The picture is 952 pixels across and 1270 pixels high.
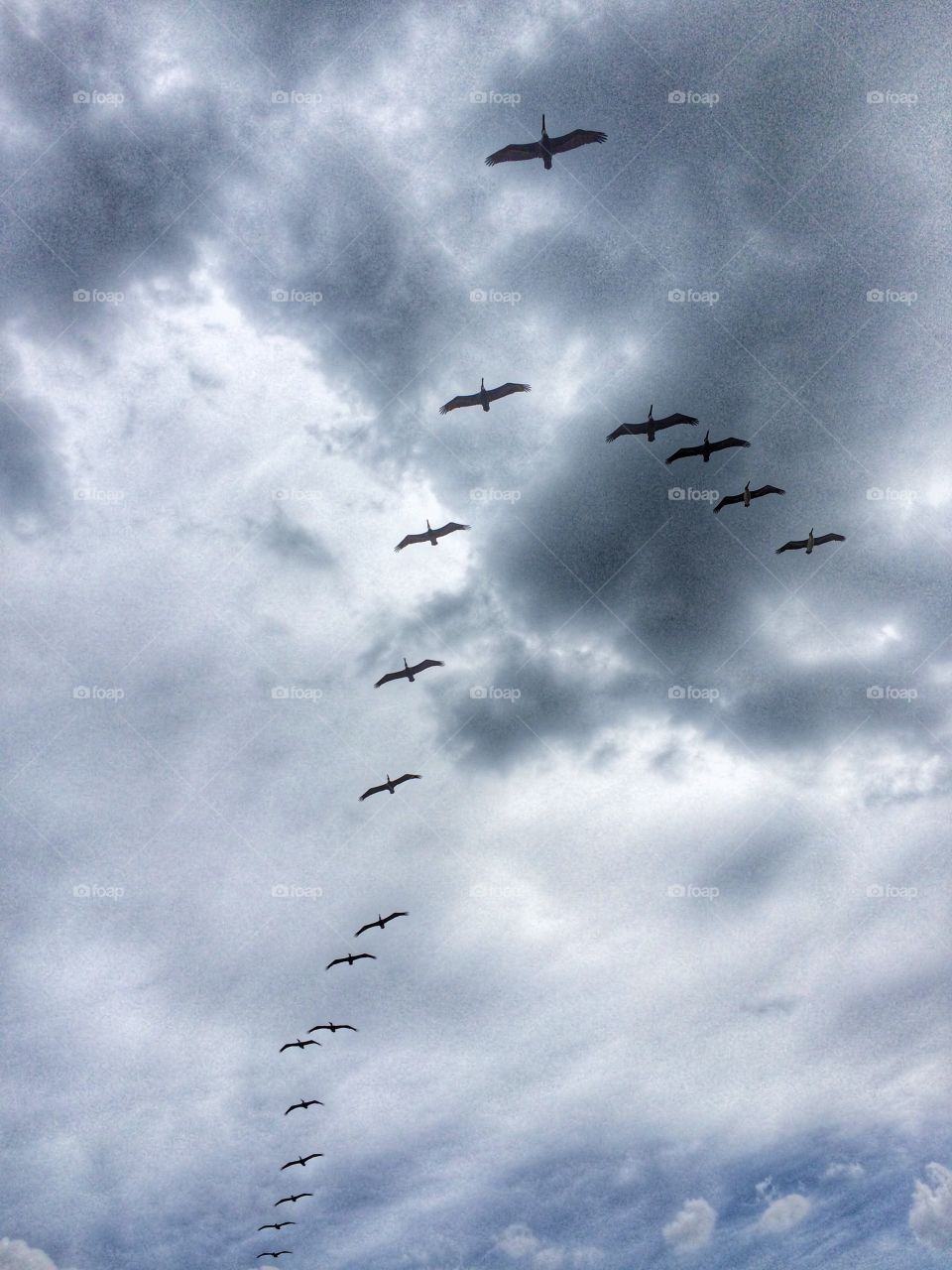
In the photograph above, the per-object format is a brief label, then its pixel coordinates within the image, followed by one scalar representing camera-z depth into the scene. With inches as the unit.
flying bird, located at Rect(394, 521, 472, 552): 2251.5
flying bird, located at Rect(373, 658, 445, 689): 2432.0
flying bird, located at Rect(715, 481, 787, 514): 2204.7
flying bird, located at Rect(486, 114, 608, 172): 1788.9
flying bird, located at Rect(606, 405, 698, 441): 2054.6
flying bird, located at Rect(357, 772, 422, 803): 2444.9
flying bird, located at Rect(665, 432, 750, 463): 2143.2
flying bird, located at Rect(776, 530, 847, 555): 2285.9
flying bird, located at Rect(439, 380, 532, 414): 2046.0
